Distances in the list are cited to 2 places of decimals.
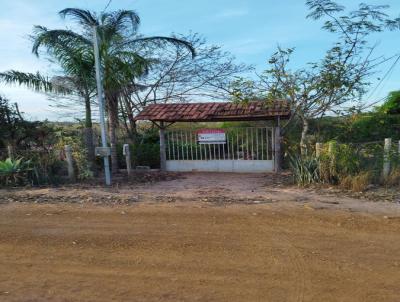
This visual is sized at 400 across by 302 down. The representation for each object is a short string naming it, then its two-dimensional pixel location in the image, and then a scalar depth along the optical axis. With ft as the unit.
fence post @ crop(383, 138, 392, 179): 29.78
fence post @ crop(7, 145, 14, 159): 37.11
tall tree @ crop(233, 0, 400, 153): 37.22
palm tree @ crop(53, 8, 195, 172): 38.19
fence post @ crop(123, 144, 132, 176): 39.60
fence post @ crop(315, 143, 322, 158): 31.64
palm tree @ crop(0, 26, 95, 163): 37.81
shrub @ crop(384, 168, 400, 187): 28.86
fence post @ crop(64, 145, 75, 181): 36.37
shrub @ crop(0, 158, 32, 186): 34.14
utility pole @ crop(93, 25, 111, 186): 33.45
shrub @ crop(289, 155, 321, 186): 31.14
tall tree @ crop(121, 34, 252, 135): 56.70
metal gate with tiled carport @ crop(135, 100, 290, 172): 40.57
